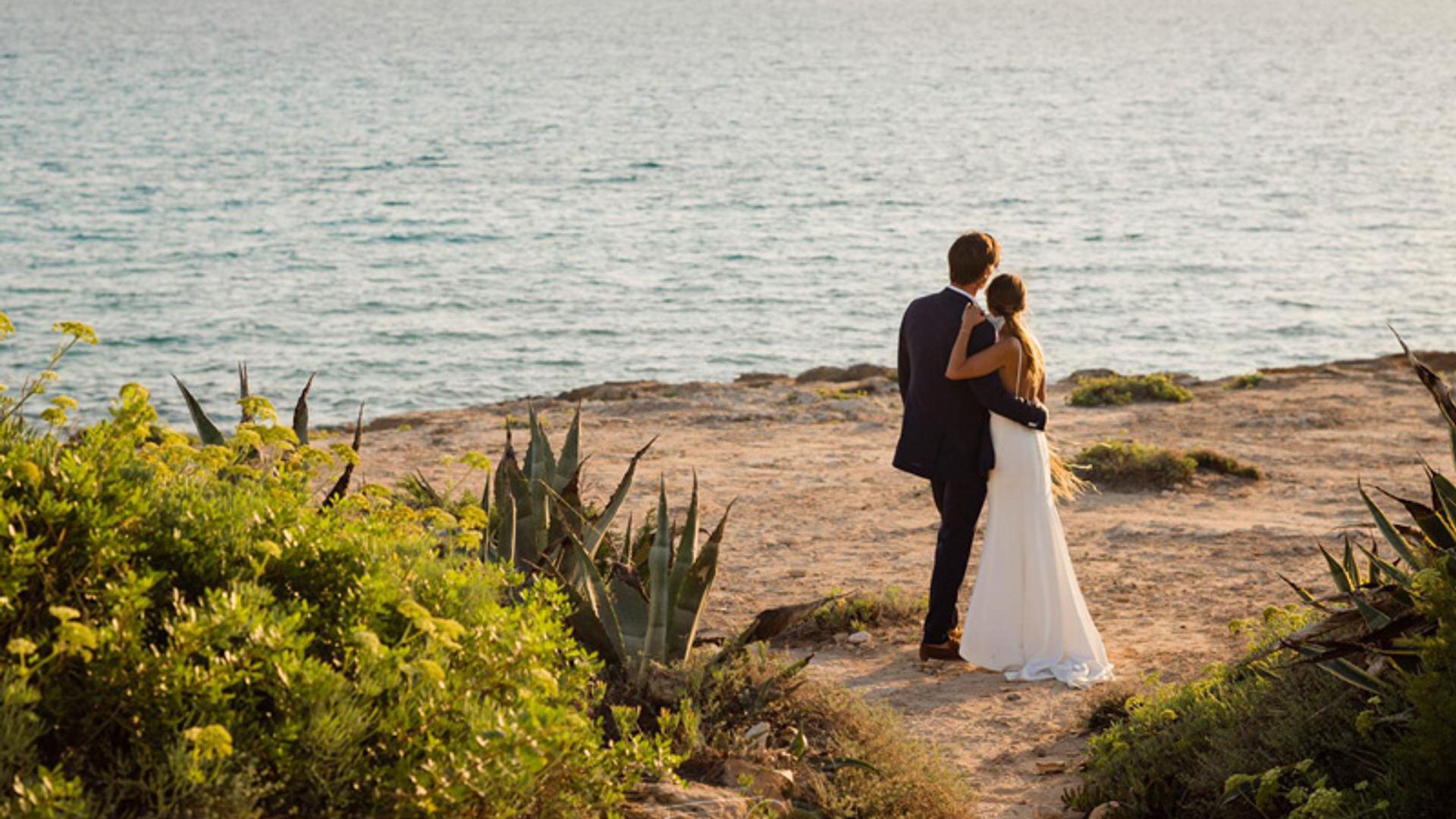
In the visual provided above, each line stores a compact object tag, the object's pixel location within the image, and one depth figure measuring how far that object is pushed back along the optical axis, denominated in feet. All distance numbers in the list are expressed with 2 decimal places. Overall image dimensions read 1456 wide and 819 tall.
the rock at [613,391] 62.44
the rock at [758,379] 69.31
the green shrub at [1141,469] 42.91
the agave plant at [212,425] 24.11
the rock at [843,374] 69.05
